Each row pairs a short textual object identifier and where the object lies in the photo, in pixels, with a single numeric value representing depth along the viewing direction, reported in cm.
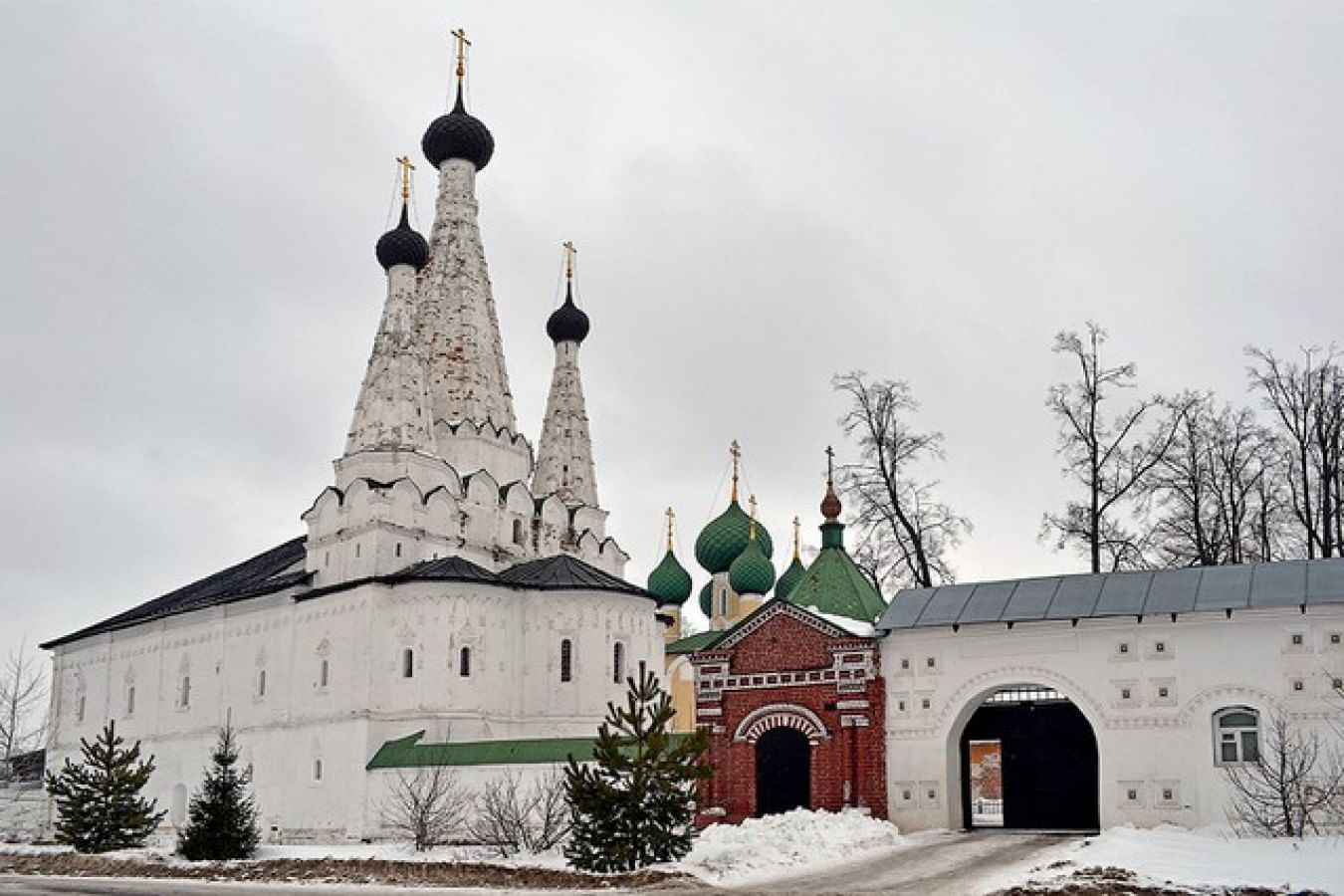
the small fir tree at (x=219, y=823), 2325
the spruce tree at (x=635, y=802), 1773
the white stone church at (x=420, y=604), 3014
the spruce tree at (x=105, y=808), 2552
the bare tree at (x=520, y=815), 2045
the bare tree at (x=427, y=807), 2273
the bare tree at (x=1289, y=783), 1797
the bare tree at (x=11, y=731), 4094
